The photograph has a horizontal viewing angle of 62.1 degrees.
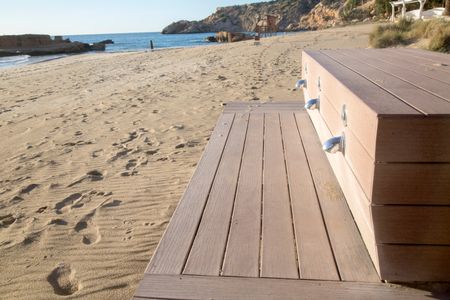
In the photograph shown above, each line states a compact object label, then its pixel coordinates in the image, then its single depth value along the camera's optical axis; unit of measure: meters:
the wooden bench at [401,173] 1.27
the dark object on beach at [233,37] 41.00
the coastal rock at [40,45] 40.85
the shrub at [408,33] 10.12
